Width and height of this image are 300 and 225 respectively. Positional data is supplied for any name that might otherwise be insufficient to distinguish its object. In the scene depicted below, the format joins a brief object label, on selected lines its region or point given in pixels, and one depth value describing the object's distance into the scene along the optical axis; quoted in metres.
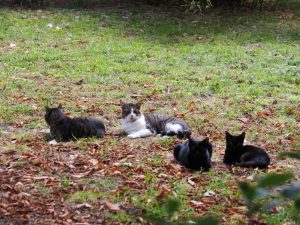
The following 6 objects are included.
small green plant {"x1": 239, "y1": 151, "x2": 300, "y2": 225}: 1.38
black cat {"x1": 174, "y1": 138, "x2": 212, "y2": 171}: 6.00
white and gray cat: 7.46
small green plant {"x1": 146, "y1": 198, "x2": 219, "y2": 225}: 1.38
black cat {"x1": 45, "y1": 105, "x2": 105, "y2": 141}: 7.24
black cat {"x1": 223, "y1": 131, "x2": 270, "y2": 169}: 6.13
